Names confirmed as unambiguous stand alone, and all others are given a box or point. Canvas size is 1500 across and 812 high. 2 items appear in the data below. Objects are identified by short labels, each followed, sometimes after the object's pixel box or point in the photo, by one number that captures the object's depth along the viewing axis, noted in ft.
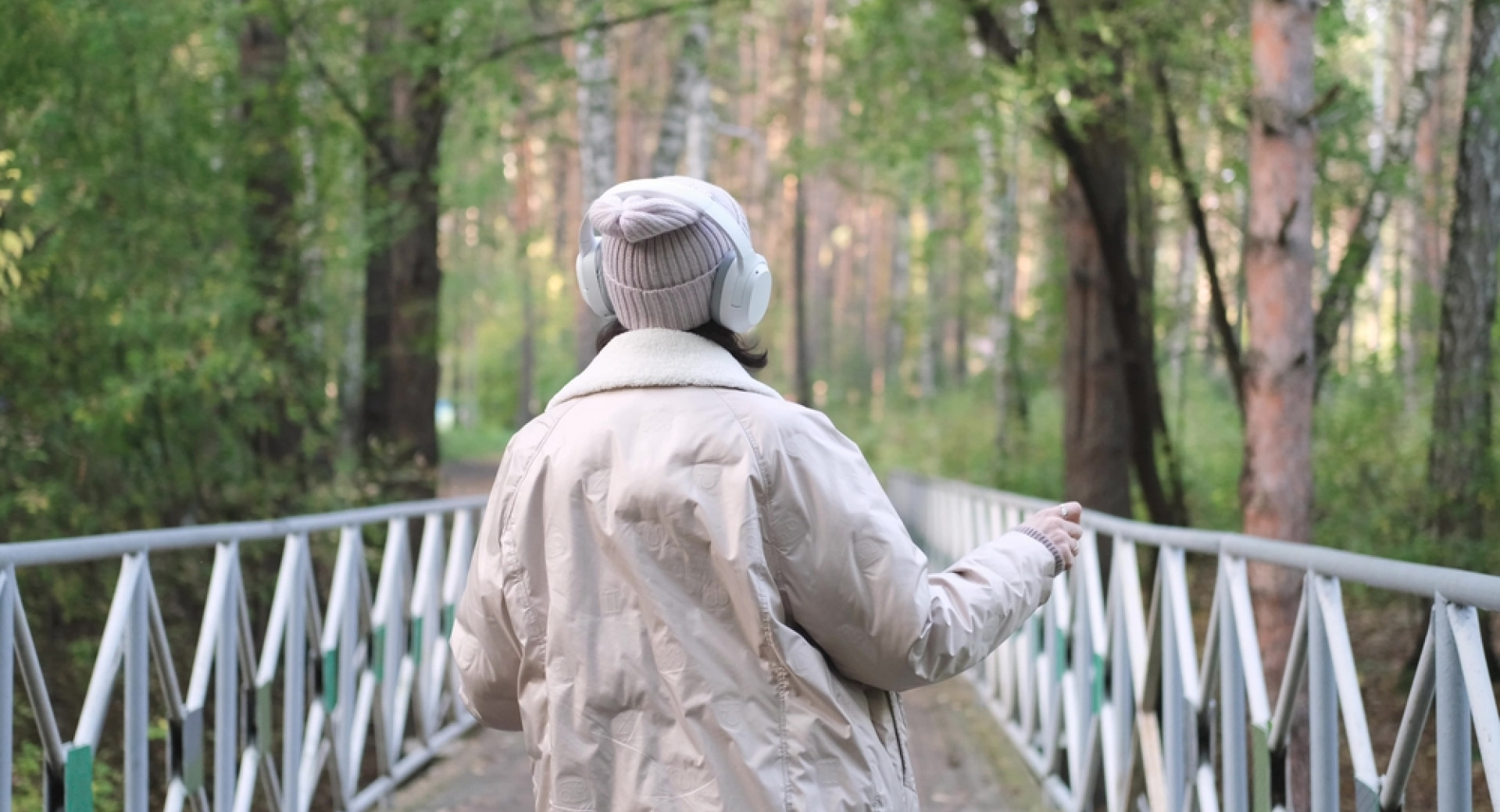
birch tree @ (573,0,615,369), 42.47
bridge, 9.55
